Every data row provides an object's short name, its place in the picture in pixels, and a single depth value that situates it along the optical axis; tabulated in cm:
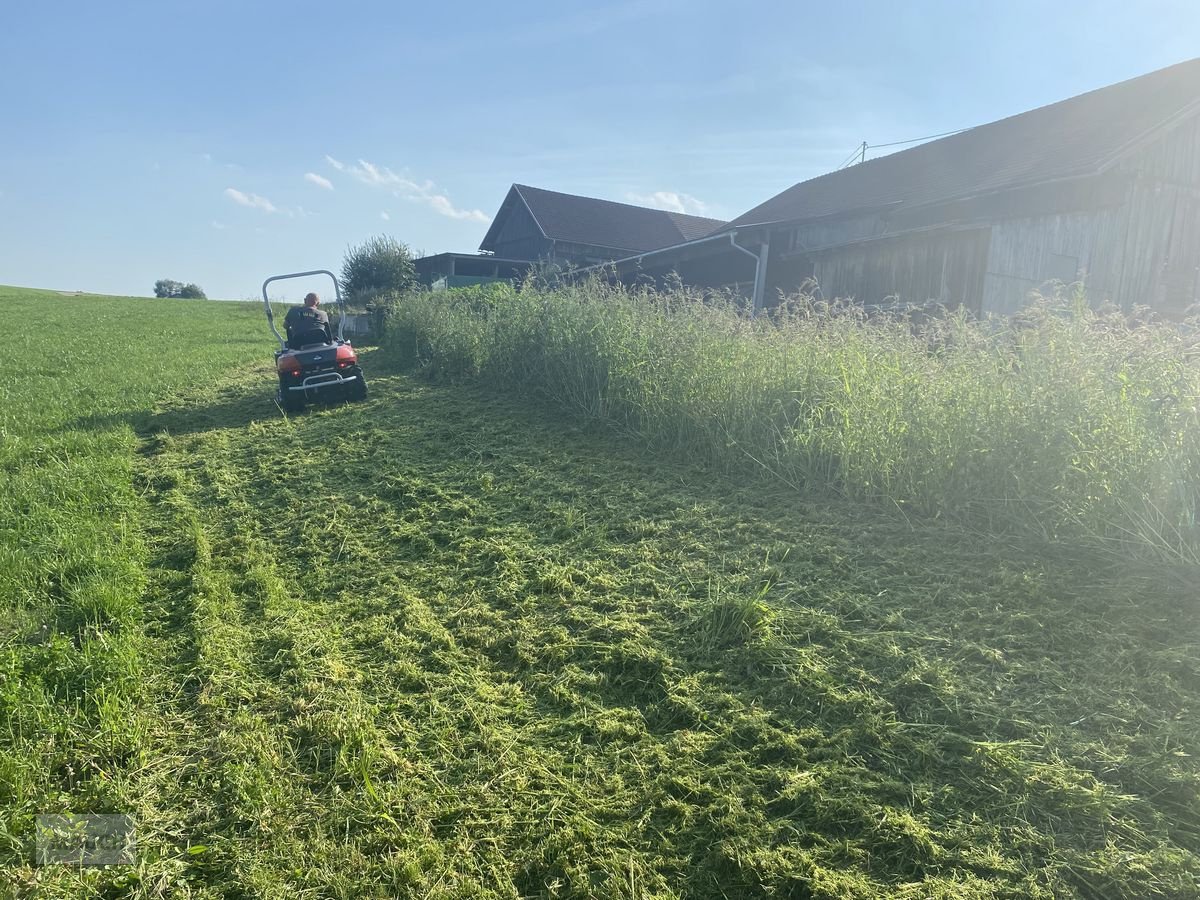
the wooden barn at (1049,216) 1047
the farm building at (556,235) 2622
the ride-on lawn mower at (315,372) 819
